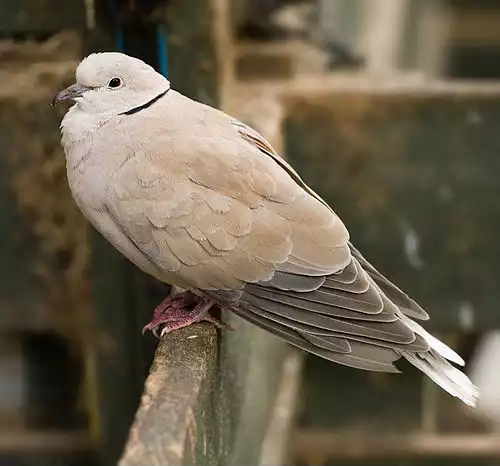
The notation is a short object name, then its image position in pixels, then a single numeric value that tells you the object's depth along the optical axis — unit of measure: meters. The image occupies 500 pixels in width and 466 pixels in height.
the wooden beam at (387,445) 3.75
